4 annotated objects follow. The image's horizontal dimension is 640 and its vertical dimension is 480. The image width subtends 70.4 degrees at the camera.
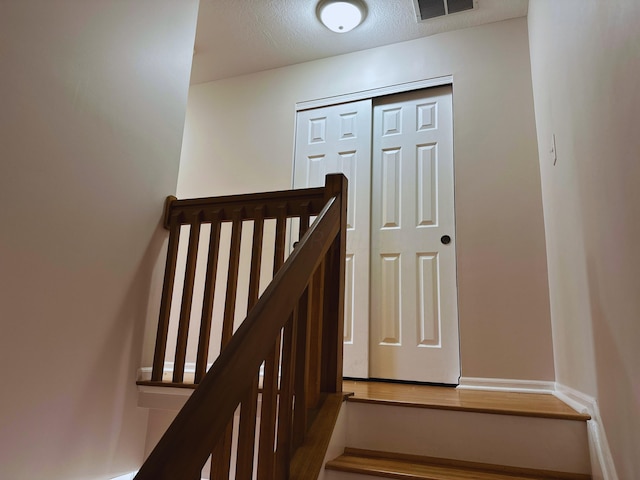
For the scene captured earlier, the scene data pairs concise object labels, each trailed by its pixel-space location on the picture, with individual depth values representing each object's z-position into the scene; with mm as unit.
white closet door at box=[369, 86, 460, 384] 2730
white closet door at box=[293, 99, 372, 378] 2867
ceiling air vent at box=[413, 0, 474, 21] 2798
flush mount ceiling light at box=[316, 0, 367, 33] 2828
